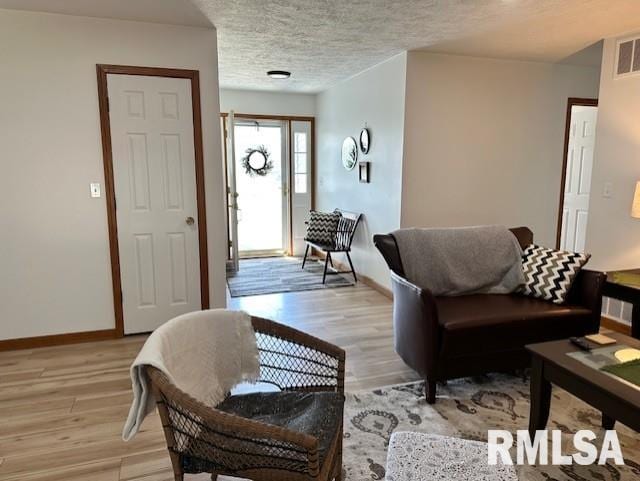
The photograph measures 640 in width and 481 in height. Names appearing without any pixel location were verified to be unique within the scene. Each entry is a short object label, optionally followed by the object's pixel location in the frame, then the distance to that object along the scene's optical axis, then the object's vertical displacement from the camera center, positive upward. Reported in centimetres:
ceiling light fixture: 467 +116
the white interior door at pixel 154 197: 319 -17
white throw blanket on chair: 129 -65
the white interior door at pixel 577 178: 473 -1
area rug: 187 -130
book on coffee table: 164 -79
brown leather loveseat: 235 -87
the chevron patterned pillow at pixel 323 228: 528 -66
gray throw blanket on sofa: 281 -57
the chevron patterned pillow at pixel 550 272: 264 -62
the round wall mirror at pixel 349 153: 504 +29
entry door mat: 475 -126
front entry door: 619 -15
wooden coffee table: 154 -84
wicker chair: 120 -82
